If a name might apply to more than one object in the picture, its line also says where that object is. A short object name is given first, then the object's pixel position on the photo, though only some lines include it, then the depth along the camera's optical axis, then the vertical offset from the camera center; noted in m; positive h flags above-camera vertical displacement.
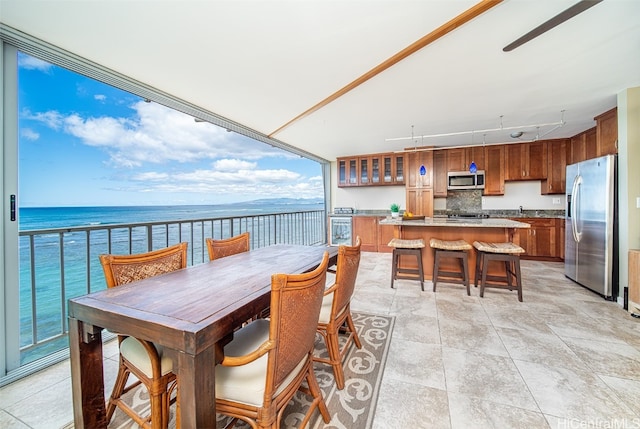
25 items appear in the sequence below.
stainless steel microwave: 5.22 +0.68
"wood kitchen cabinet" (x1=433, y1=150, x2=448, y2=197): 5.47 +0.88
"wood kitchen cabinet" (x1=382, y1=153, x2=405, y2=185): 5.82 +1.04
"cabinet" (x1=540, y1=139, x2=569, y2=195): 4.84 +0.92
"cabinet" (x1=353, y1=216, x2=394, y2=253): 5.70 -0.53
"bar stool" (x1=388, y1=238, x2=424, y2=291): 3.31 -0.62
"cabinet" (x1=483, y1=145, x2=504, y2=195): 5.16 +0.88
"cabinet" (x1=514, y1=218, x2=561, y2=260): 4.71 -0.60
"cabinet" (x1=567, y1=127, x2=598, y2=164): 4.14 +1.16
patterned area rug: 1.30 -1.15
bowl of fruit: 3.95 -0.11
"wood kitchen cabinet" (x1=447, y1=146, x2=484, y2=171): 5.28 +1.18
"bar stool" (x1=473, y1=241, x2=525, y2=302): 2.90 -0.69
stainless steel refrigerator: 2.85 -0.22
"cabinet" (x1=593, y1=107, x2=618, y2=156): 3.12 +1.07
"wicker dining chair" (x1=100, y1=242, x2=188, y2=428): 1.08 -0.69
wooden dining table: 0.83 -0.43
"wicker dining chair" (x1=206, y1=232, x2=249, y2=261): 2.07 -0.32
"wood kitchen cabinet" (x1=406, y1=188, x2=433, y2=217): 5.40 +0.22
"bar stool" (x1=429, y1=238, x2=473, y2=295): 3.11 -0.61
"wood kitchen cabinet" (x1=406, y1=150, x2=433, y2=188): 5.39 +0.98
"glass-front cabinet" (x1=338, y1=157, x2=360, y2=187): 6.29 +1.06
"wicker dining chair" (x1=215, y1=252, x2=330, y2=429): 0.88 -0.62
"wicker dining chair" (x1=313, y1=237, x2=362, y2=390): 1.45 -0.63
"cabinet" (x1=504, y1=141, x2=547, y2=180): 4.97 +1.03
